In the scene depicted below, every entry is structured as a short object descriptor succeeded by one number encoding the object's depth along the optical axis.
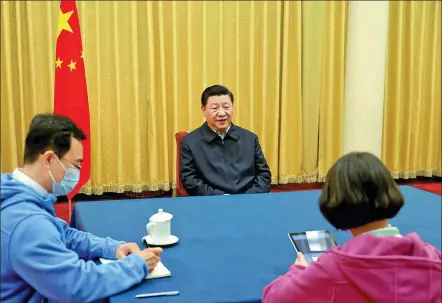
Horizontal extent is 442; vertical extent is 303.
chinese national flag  3.55
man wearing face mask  1.36
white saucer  1.80
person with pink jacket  1.16
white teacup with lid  1.81
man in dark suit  3.07
